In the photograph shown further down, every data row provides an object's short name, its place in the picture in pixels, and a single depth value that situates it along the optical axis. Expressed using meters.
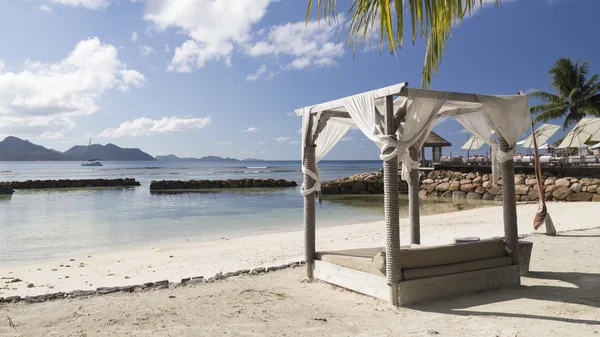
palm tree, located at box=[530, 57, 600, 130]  30.83
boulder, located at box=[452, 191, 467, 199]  22.95
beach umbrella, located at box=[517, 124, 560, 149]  25.92
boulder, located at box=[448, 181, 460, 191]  23.56
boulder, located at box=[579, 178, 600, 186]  17.96
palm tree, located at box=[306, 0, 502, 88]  2.50
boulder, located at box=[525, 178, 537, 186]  19.92
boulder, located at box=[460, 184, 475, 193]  22.67
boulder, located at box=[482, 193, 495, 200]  21.38
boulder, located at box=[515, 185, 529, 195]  19.56
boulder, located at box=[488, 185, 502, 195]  21.14
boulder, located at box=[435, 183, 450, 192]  24.17
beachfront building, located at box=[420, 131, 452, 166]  28.24
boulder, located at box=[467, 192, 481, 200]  21.98
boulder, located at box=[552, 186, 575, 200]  17.97
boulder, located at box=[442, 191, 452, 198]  23.70
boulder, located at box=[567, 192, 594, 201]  17.44
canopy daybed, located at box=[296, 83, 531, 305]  4.57
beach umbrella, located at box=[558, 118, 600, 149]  21.73
